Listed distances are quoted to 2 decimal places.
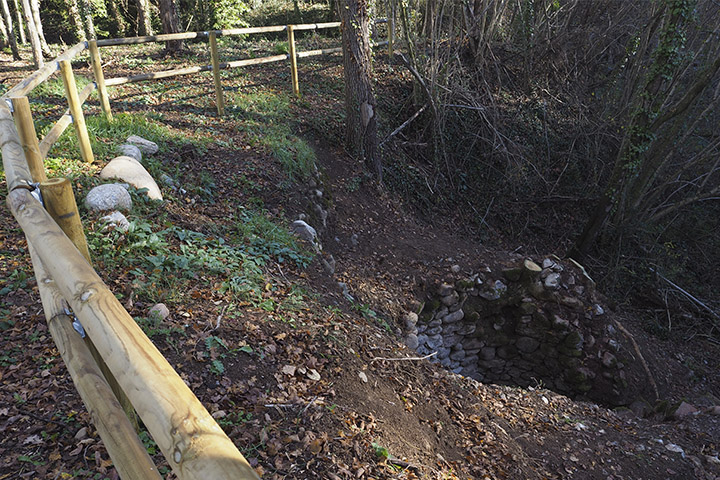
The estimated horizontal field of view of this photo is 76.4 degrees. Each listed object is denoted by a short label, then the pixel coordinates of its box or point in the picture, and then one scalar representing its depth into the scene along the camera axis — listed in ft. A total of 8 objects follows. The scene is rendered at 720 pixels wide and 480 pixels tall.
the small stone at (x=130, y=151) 16.93
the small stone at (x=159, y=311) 10.04
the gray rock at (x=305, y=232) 17.39
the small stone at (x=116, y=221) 12.50
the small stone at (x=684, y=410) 17.83
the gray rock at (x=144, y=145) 18.16
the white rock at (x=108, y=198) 13.19
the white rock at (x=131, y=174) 15.05
